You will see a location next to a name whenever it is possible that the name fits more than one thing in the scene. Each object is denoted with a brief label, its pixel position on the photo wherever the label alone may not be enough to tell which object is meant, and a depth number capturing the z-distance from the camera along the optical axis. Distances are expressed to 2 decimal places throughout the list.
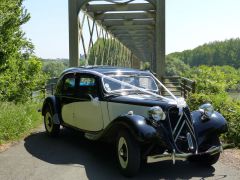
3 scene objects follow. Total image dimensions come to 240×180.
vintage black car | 5.47
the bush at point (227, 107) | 7.74
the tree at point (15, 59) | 9.59
